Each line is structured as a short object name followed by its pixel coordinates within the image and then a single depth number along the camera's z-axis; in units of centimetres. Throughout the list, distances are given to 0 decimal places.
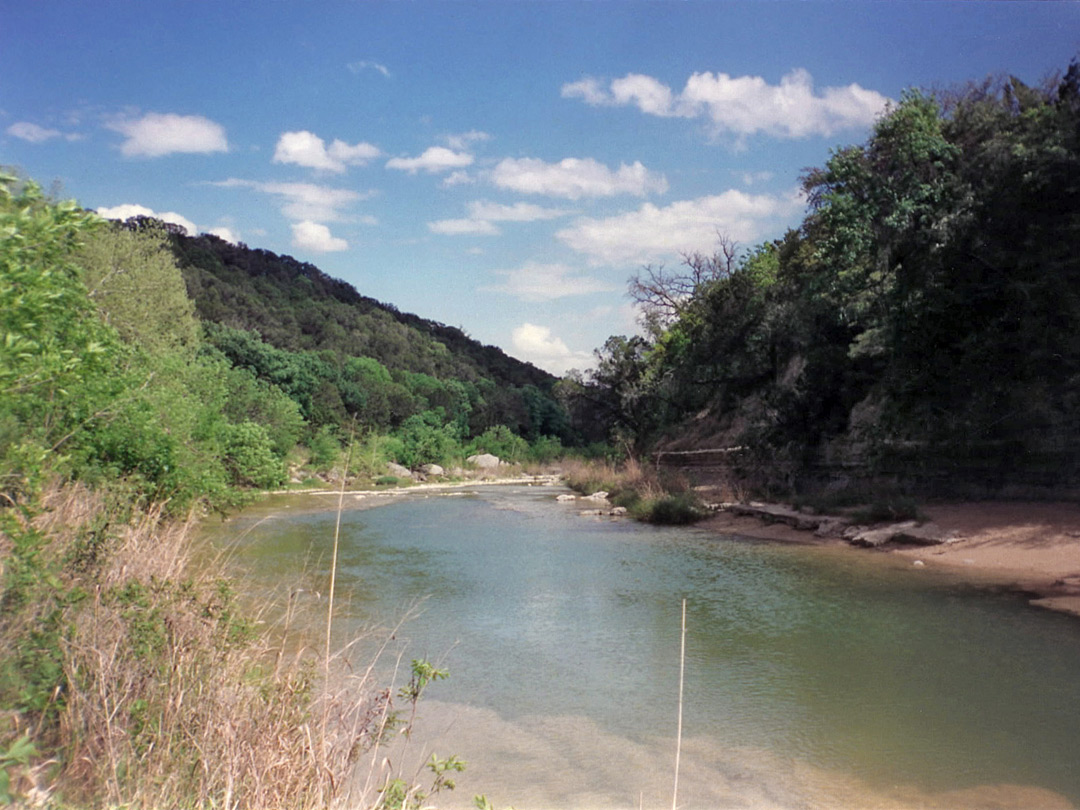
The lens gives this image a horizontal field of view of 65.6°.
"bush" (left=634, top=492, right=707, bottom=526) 2258
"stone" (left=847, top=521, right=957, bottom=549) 1586
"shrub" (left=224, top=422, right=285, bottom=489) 1923
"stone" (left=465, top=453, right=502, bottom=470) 5541
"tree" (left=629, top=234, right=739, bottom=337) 3716
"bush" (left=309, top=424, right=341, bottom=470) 4241
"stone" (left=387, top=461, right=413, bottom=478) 4734
